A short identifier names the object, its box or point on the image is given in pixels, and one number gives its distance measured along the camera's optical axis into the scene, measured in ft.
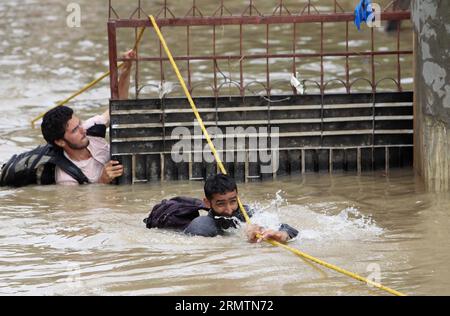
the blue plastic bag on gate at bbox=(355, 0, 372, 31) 65.61
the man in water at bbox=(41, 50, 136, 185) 67.36
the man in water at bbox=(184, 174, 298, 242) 52.11
